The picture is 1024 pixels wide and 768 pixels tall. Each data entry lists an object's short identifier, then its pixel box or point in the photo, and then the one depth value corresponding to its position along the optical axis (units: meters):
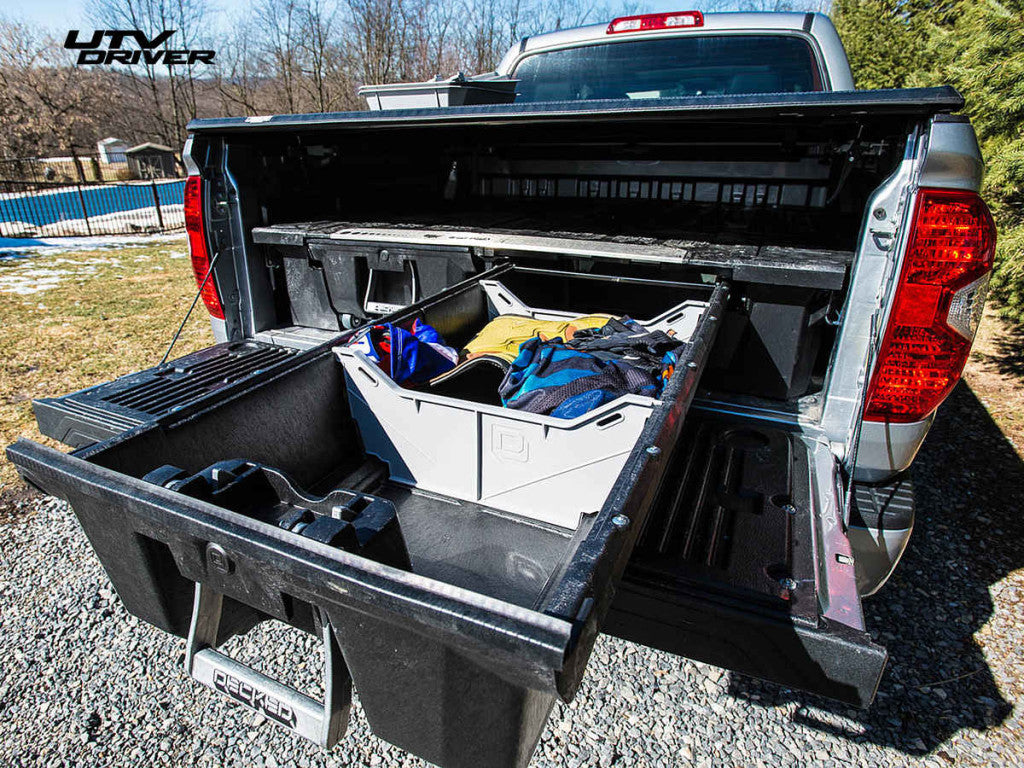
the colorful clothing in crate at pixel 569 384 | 1.89
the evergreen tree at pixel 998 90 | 4.50
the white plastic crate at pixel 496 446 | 1.69
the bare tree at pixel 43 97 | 30.17
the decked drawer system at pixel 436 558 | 0.89
